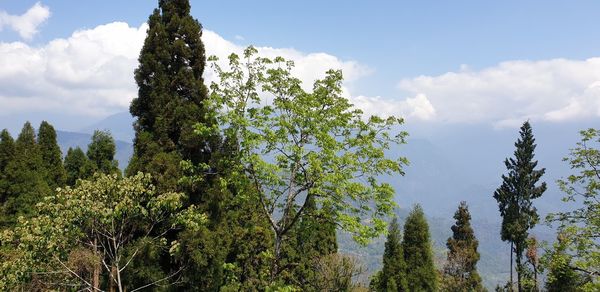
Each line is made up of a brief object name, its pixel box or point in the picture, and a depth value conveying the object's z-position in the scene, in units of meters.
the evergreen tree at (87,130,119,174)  29.20
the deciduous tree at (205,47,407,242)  12.97
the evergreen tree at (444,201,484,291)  39.19
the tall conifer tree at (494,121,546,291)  38.11
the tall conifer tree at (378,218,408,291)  33.56
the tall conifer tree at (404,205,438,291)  33.78
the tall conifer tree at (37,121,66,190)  30.59
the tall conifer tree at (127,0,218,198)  16.39
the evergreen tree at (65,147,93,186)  32.26
